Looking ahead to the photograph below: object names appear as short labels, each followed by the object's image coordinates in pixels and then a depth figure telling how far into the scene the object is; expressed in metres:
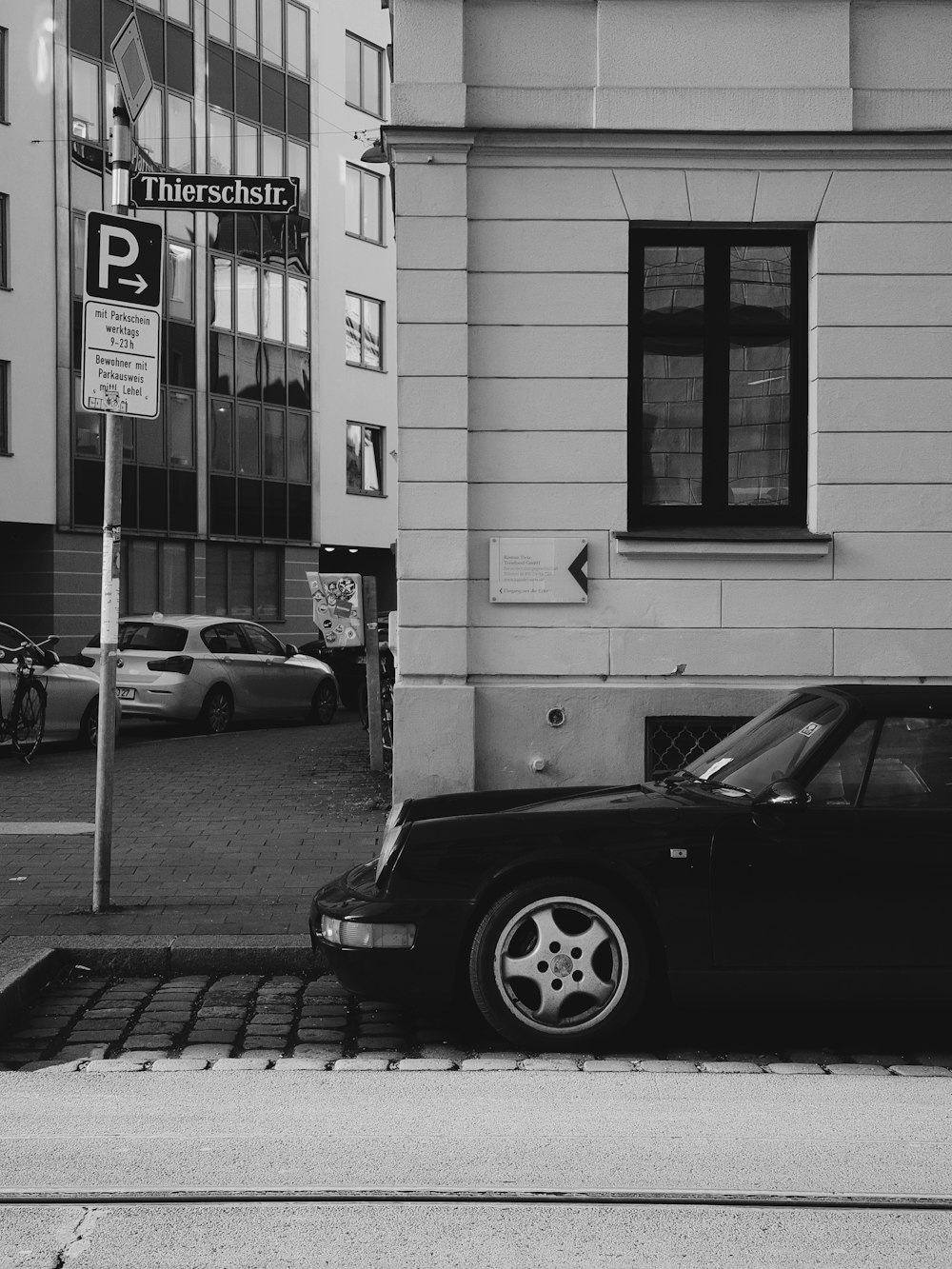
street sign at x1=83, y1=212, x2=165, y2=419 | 7.47
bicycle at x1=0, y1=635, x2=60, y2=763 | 14.78
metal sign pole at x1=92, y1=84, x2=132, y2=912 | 7.51
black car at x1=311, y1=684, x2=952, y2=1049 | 5.34
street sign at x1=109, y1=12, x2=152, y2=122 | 7.75
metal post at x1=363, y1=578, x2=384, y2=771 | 14.36
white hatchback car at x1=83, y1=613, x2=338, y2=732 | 19.11
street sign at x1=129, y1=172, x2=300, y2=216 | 7.65
